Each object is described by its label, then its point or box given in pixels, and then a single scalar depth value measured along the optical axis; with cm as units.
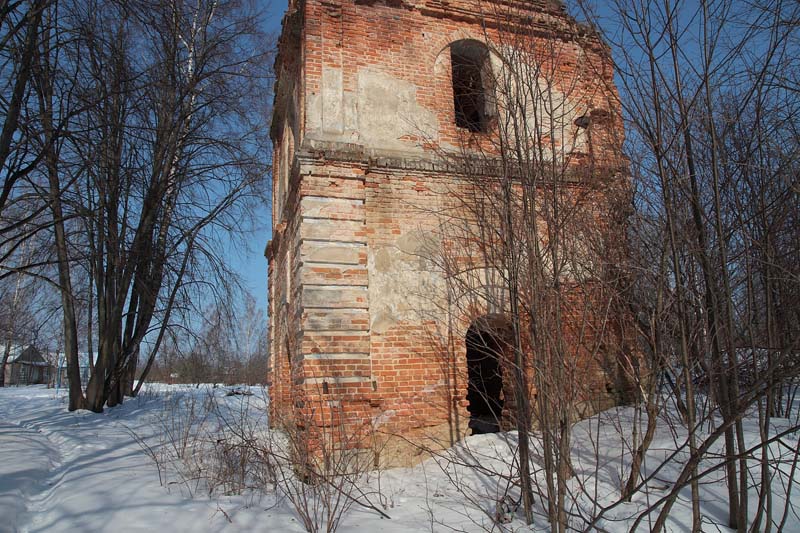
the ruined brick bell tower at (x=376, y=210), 632
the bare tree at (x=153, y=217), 849
